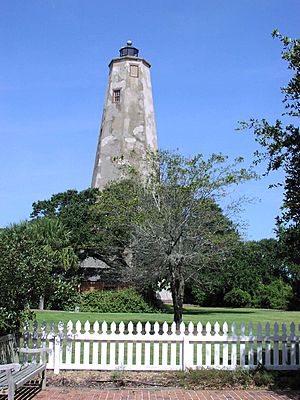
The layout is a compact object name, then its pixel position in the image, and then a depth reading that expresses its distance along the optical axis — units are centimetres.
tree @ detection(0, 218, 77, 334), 908
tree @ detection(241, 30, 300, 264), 897
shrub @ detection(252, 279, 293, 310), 4234
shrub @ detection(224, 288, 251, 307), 4209
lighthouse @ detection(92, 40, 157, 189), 4138
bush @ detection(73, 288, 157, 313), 2997
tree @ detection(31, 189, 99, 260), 3478
